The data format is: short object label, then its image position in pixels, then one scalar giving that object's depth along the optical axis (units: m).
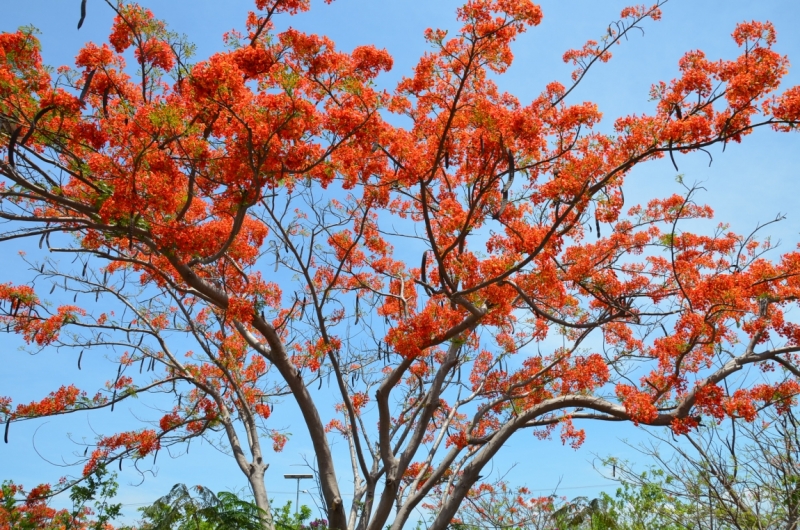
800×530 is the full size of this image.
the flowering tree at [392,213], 6.14
